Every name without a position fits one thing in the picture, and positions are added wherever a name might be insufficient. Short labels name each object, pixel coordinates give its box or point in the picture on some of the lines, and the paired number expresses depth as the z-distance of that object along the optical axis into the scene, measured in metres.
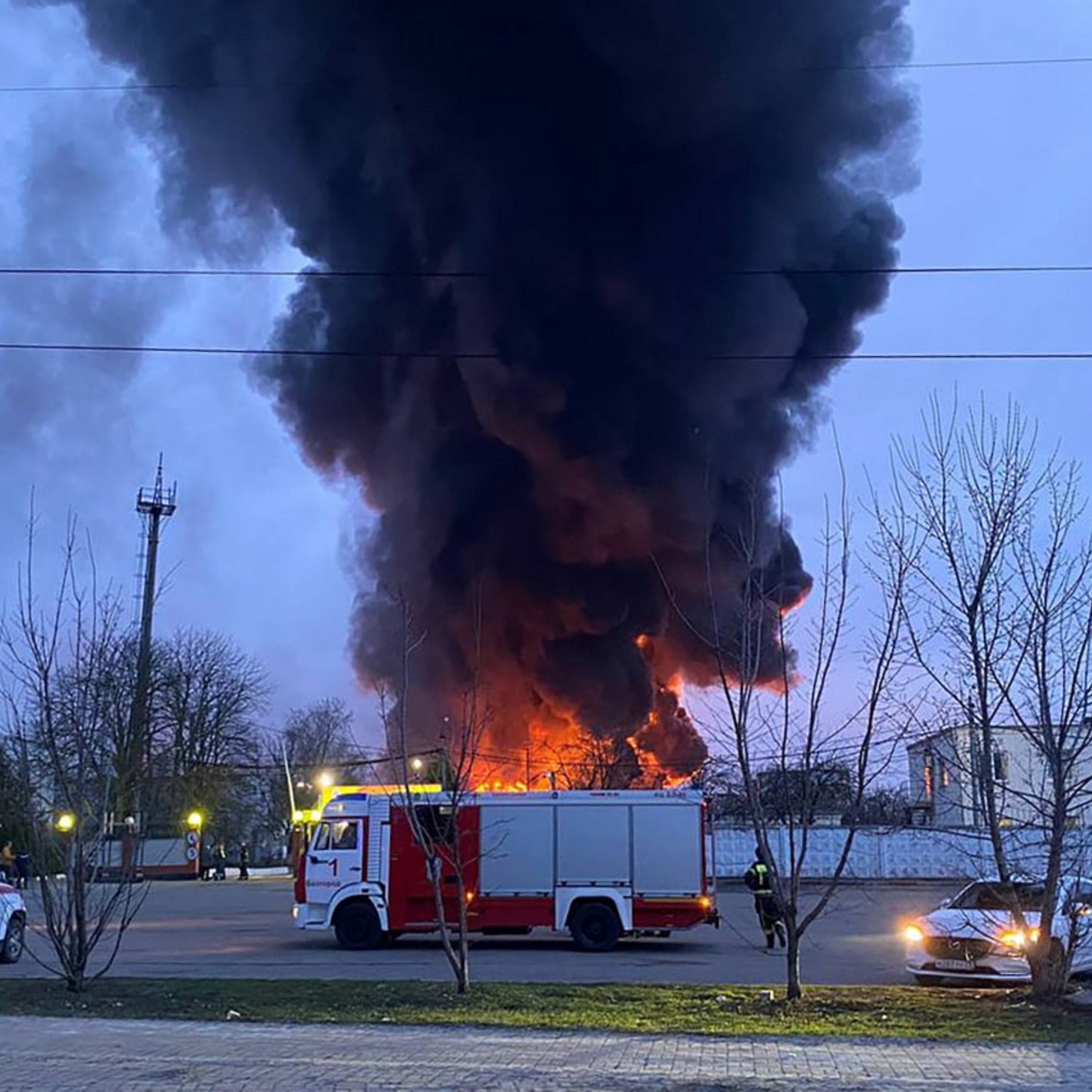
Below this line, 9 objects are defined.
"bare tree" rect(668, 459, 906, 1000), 11.10
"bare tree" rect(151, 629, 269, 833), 52.62
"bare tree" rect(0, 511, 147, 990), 12.30
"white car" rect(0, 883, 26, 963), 16.83
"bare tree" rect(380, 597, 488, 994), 12.28
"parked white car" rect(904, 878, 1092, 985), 12.66
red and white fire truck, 20.22
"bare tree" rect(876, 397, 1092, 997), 10.70
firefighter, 17.50
